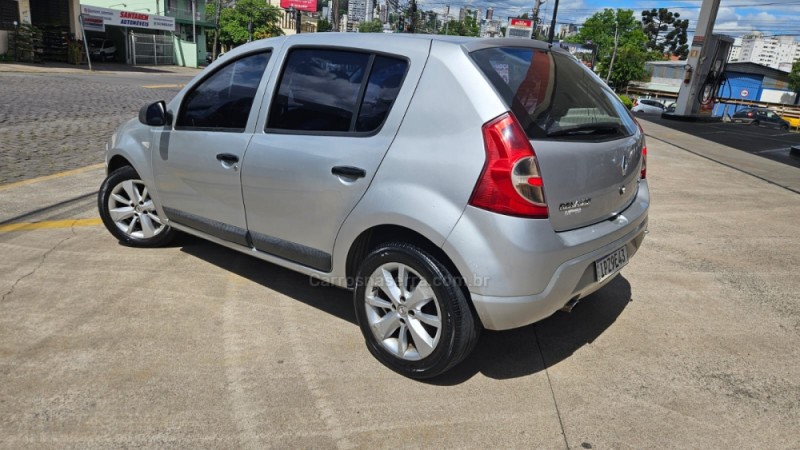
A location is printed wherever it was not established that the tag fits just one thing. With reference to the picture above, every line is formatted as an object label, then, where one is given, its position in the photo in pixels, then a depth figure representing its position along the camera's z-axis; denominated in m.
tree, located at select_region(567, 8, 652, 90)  75.19
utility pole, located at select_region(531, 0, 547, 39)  46.31
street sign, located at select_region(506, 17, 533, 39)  48.34
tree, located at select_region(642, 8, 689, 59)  110.00
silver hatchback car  2.58
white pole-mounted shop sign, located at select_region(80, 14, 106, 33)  36.94
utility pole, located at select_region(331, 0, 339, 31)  27.92
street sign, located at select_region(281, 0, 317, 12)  52.12
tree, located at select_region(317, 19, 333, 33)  99.02
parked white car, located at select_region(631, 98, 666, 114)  31.73
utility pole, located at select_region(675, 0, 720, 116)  19.75
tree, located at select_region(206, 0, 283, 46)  61.66
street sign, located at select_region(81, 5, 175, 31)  37.06
